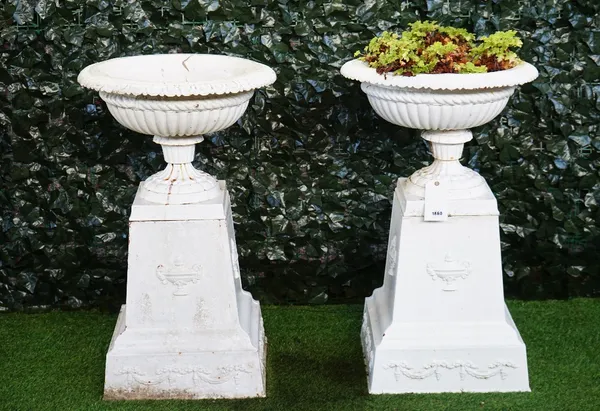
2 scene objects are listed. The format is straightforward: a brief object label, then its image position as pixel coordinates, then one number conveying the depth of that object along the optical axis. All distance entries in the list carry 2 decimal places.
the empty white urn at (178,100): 2.69
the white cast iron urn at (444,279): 2.95
